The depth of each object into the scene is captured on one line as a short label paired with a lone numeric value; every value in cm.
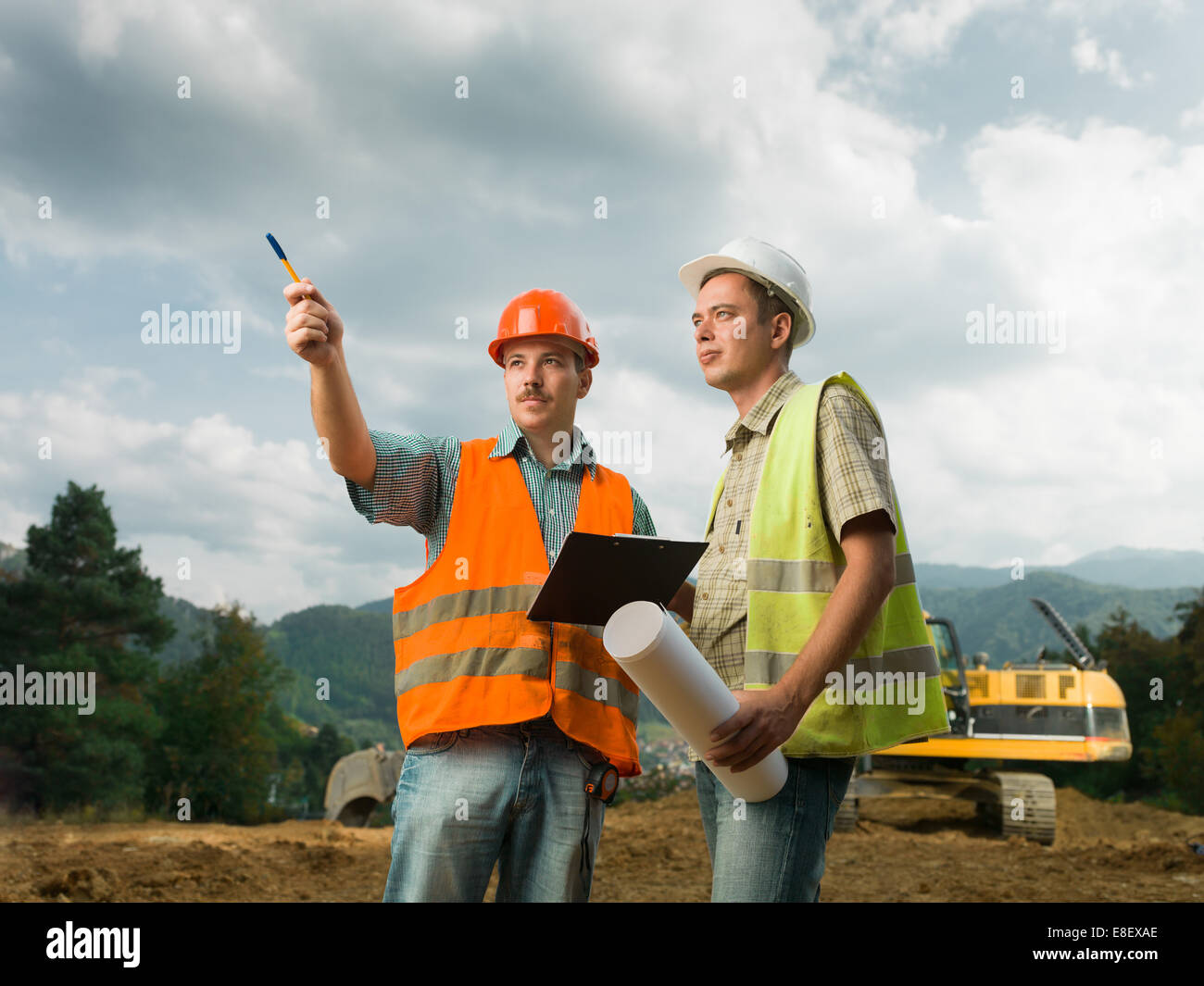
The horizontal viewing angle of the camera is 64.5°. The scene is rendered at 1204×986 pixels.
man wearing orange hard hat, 253
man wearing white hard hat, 218
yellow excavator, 1253
